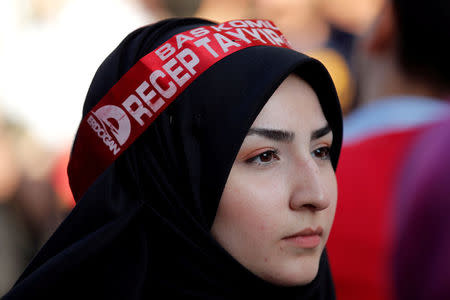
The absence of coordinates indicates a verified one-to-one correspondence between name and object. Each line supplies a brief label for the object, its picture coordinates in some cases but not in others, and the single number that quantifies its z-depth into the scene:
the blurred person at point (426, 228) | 4.27
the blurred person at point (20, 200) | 9.87
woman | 3.83
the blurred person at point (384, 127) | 5.11
